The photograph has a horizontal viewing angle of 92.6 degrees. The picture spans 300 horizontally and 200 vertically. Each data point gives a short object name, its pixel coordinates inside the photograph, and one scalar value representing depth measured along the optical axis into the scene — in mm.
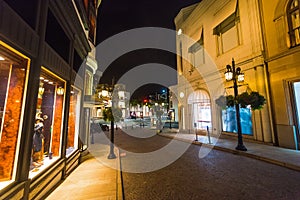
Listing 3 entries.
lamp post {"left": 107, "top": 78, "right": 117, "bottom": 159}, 7912
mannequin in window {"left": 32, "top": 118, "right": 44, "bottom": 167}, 4453
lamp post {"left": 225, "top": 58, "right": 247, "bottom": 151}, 8318
